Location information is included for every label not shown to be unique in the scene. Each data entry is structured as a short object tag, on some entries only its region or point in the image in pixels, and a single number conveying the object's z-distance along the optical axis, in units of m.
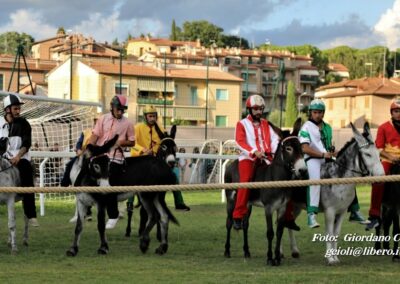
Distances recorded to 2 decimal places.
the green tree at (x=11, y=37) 154.50
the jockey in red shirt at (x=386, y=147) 12.12
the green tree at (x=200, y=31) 183.62
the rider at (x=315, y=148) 11.56
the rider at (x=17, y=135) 12.48
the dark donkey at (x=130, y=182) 12.30
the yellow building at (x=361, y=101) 94.06
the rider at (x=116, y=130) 12.74
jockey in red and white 11.89
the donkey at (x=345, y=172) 11.26
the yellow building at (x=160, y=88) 73.06
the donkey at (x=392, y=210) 11.84
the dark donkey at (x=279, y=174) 11.25
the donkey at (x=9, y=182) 12.06
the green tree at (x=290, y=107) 84.75
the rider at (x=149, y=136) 13.95
